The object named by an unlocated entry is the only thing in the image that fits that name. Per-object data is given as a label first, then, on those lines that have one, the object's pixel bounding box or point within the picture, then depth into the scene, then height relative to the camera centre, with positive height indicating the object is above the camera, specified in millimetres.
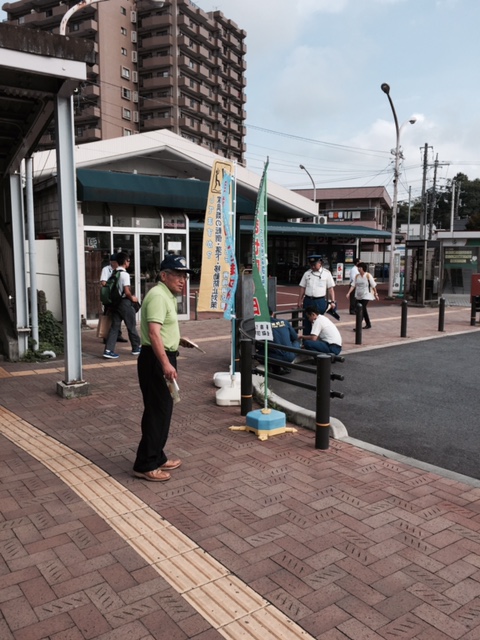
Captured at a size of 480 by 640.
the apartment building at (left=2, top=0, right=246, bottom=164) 58406 +23537
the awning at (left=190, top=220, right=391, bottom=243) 25719 +1645
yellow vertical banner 6340 +44
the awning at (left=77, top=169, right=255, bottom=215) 12469 +1762
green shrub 9102 -1435
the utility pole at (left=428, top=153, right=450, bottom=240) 53050 +9306
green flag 5301 -83
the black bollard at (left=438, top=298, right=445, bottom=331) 13113 -1355
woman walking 12641 -602
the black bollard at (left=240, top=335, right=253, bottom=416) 5855 -1265
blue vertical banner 6383 +210
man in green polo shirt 4039 -790
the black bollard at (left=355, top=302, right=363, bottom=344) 11188 -1406
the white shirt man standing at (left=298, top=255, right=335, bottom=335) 9727 -449
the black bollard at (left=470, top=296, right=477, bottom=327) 14703 -1394
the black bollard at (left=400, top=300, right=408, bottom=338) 12164 -1430
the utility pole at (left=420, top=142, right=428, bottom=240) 42300 +7845
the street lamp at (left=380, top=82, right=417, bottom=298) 22031 +2973
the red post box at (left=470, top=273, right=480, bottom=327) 14547 -926
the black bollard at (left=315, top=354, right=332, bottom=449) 4996 -1325
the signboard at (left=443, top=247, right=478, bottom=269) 20422 +138
